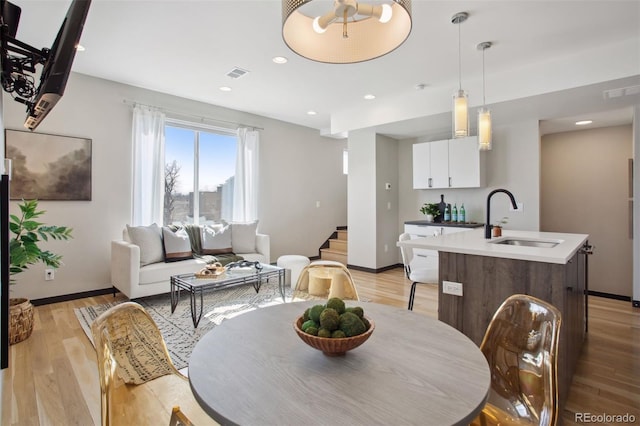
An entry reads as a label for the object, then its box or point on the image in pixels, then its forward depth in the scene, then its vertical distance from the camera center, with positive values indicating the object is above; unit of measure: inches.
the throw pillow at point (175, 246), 163.2 -17.3
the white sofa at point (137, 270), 142.7 -26.9
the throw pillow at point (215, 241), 183.6 -16.7
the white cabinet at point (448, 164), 190.1 +27.9
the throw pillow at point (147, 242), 156.0 -15.0
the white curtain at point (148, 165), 174.1 +24.0
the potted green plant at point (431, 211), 212.1 +0.0
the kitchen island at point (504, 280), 71.5 -16.1
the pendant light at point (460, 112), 105.0 +31.1
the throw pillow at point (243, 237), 192.1 -15.5
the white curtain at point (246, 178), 220.1 +21.7
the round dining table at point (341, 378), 29.1 -17.3
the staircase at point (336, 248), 255.2 -29.7
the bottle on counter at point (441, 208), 212.7 +1.9
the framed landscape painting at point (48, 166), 142.9 +20.2
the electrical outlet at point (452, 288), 84.1 -19.5
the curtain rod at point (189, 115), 174.1 +56.6
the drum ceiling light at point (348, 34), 53.6 +30.2
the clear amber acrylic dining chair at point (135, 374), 40.1 -22.6
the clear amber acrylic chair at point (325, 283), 73.4 -16.1
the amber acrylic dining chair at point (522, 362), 42.3 -21.0
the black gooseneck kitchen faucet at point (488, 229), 100.9 -5.6
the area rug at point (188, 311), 109.2 -42.0
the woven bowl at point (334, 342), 36.4 -14.5
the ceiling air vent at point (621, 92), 132.0 +48.1
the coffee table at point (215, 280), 122.1 -27.0
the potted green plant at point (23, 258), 107.6 -16.0
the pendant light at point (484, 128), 116.6 +28.8
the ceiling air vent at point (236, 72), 151.6 +64.1
